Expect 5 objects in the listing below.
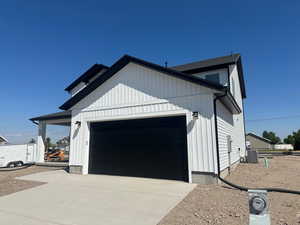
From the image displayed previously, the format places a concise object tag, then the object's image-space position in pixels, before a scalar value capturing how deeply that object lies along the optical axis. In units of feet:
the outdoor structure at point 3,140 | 76.19
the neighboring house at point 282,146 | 152.87
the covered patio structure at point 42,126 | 45.50
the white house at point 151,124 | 23.00
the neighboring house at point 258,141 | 157.69
